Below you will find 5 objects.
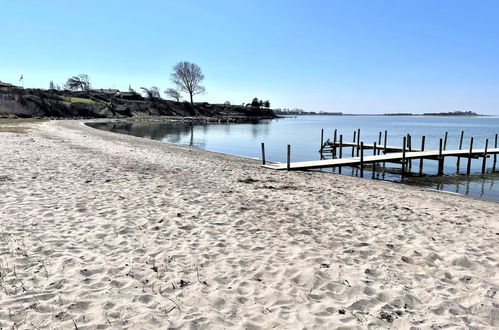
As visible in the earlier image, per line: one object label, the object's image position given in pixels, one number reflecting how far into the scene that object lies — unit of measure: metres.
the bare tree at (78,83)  117.81
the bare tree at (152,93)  125.28
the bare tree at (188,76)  125.25
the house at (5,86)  73.51
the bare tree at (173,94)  131.12
